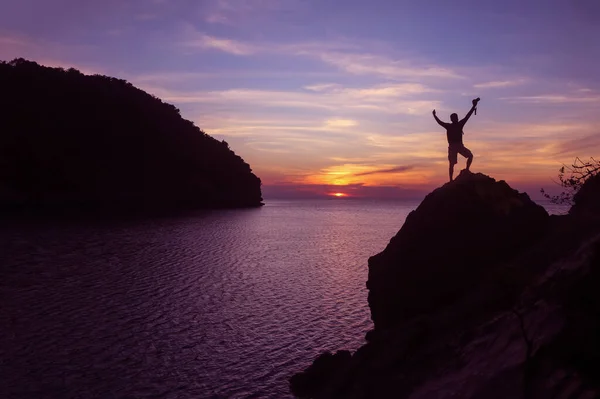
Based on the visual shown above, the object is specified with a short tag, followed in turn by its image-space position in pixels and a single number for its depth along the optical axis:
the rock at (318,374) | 17.09
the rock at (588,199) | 13.62
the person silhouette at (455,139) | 17.80
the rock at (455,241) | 15.94
